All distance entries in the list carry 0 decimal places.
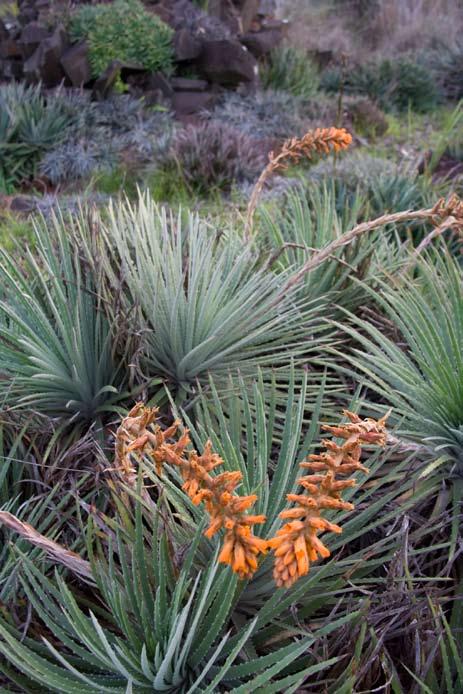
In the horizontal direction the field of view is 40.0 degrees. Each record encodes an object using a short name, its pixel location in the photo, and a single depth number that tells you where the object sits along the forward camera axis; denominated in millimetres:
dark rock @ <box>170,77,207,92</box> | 8523
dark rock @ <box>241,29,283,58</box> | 9469
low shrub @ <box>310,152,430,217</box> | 3914
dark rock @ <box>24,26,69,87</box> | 7934
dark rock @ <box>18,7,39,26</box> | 9086
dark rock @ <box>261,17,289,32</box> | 10047
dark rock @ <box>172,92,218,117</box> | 8320
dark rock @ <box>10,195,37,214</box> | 5099
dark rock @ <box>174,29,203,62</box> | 8477
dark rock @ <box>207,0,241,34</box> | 9516
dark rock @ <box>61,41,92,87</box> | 7996
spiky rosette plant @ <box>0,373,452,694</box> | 1023
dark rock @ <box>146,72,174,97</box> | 8312
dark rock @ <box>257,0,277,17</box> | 11727
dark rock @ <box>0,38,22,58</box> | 8547
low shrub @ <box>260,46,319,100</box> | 9328
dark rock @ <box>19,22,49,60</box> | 8320
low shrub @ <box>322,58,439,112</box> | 10234
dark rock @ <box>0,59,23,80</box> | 8398
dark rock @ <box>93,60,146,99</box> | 7801
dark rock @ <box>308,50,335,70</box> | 11159
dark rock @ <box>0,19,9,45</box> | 8746
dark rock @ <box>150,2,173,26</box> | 9086
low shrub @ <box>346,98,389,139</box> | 8266
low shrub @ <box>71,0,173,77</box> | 8112
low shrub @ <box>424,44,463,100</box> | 11086
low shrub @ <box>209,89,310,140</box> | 7559
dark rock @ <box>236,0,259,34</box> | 9836
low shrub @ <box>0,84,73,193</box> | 6434
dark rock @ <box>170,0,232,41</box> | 8891
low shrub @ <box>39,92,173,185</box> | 6352
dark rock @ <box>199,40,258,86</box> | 8586
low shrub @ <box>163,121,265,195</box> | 5824
